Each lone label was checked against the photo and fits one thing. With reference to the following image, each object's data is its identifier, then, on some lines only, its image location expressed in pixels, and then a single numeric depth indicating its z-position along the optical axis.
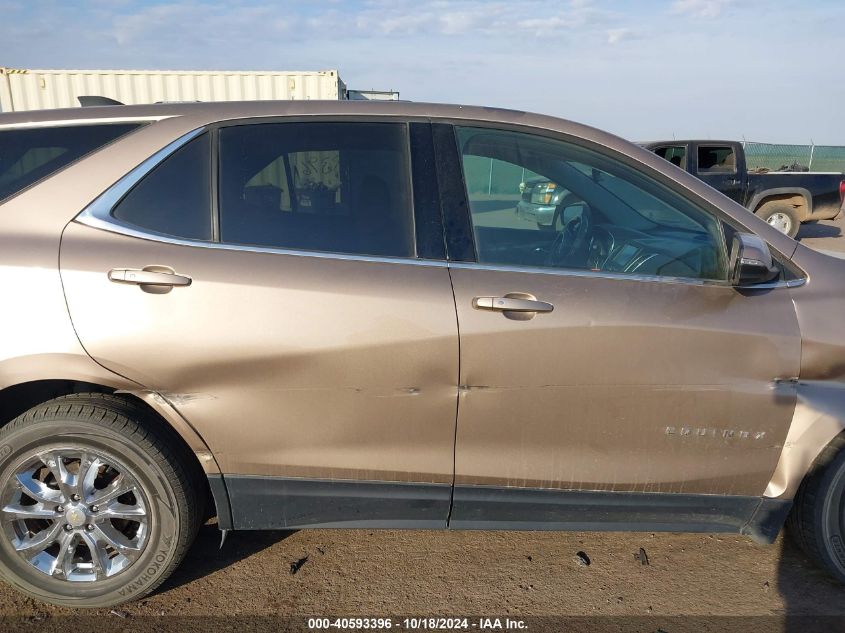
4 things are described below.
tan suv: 2.22
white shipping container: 10.45
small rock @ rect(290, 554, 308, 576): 2.71
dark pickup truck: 10.68
